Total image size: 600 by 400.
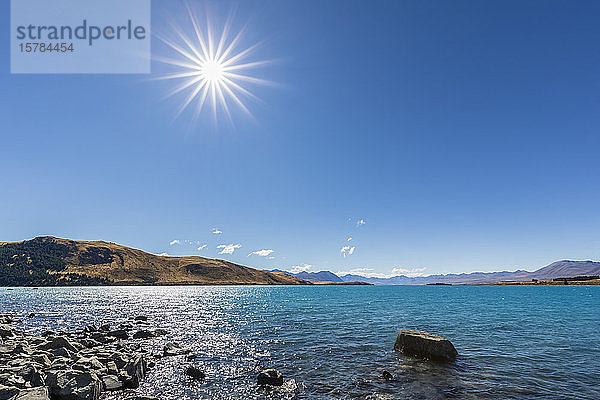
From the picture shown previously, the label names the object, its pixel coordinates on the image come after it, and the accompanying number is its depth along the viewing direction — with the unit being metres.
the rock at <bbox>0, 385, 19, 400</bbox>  14.78
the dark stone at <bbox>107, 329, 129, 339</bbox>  34.06
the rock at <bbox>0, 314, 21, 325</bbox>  44.22
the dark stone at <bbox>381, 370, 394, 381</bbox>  20.80
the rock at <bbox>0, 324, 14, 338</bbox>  31.01
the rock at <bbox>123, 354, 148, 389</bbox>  19.05
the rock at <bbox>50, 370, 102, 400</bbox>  16.17
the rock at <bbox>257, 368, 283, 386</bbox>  19.84
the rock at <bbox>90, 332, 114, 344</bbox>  31.98
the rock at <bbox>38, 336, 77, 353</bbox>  25.84
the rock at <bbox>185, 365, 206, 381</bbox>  21.00
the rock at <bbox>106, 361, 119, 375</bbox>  20.22
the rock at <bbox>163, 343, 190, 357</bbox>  26.88
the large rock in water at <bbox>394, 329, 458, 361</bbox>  25.08
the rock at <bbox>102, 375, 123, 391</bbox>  18.19
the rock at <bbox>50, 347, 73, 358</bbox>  23.59
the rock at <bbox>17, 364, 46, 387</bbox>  17.31
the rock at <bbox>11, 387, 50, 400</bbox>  14.53
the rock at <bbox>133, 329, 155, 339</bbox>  34.09
